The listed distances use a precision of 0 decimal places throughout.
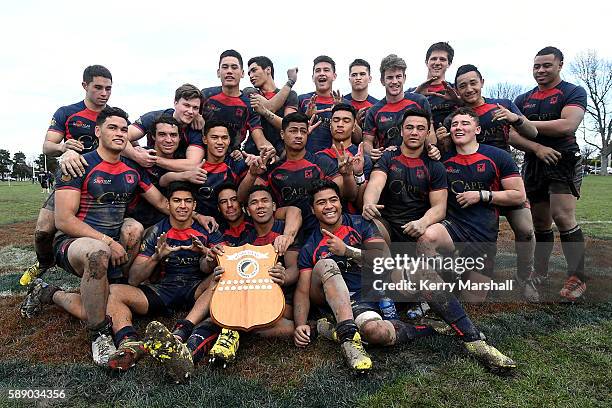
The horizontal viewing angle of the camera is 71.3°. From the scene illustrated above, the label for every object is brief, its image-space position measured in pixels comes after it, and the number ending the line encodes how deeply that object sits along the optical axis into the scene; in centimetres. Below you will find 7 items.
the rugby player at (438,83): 596
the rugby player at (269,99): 581
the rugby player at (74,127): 530
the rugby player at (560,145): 550
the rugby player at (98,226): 382
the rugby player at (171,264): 425
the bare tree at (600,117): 4684
